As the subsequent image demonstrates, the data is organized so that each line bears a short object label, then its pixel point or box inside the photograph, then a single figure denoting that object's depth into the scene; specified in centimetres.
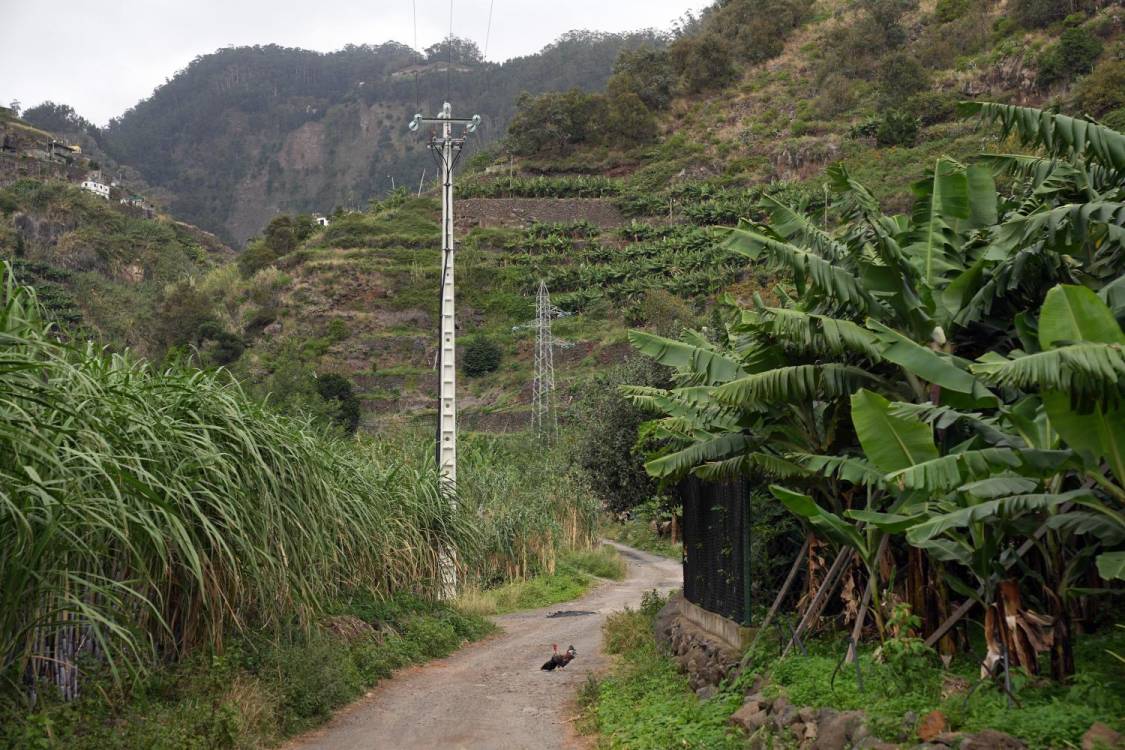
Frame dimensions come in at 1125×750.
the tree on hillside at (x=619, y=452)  1675
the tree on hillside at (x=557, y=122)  7544
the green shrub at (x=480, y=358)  5269
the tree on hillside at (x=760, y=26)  8356
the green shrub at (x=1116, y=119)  3756
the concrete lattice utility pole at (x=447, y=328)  1646
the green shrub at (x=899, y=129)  5831
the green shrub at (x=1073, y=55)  5156
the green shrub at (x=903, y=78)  6334
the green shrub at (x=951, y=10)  7031
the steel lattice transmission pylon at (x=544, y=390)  3797
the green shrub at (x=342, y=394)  4147
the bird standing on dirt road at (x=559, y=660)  1215
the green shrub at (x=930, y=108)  6000
